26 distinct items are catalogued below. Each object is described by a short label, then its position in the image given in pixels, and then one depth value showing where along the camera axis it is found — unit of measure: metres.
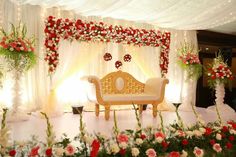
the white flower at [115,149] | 1.75
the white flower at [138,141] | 1.89
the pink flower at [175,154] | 1.75
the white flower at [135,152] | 1.75
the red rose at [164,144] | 1.92
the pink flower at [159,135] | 1.98
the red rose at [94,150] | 1.61
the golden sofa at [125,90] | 6.07
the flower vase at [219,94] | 7.29
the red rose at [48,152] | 1.61
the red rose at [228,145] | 2.01
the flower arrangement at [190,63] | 7.80
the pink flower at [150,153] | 1.73
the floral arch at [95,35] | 6.41
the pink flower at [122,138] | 1.81
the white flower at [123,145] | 1.77
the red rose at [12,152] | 1.57
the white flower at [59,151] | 1.65
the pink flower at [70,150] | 1.66
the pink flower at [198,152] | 1.78
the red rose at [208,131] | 2.12
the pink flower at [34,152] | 1.57
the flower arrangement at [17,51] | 5.52
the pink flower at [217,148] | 1.90
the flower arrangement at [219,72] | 7.04
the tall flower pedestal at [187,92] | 8.10
